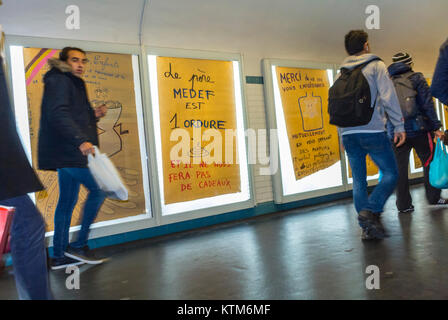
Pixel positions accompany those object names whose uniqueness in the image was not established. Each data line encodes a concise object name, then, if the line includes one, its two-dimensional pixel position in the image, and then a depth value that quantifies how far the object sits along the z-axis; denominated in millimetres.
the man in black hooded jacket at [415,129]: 4156
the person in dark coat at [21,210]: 1739
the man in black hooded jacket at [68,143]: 3057
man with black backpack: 3143
